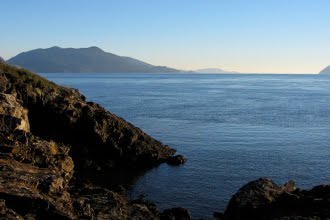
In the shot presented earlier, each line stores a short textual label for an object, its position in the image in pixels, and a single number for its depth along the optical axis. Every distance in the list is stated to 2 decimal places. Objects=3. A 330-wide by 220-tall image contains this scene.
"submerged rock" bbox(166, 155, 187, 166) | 57.41
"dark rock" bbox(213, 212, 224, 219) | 39.04
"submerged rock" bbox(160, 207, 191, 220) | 37.63
